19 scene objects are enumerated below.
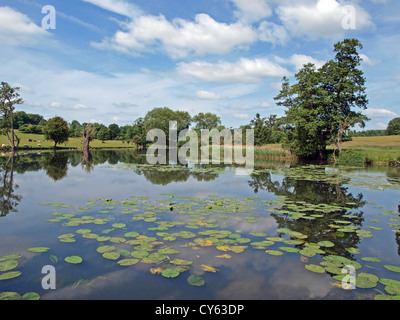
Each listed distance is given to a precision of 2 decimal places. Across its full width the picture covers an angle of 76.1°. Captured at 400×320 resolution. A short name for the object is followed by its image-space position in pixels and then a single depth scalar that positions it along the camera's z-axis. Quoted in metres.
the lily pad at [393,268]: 4.43
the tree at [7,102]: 35.66
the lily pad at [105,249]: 4.93
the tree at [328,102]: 28.61
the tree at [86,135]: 46.61
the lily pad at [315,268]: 4.37
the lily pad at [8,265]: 4.22
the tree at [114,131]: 103.72
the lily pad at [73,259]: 4.51
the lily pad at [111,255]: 4.68
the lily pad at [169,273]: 4.06
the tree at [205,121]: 93.06
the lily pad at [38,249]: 4.98
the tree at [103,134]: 77.46
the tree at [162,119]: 68.12
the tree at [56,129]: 44.38
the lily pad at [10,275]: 3.93
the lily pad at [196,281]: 3.92
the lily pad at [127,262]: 4.43
